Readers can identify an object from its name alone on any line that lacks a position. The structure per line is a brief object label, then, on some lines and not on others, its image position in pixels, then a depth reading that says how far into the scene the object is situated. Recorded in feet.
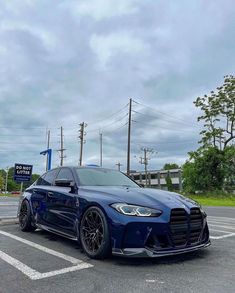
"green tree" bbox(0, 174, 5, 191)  233.04
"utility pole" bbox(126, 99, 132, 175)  82.06
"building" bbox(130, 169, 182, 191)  212.52
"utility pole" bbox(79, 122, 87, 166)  115.52
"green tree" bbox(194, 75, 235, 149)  92.72
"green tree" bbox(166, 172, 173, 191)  187.91
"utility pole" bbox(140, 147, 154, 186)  186.76
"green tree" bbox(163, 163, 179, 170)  297.20
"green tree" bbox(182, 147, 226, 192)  94.78
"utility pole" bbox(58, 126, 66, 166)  135.86
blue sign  23.96
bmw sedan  10.22
